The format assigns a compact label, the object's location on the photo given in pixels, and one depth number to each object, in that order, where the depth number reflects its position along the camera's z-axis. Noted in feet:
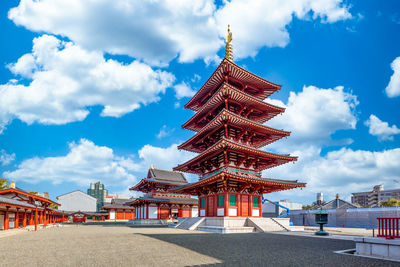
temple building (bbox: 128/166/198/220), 151.02
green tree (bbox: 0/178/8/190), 173.54
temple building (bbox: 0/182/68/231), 85.19
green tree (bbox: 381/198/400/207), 219.55
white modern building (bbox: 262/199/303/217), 189.06
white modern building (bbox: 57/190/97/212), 313.12
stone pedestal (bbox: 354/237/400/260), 31.63
